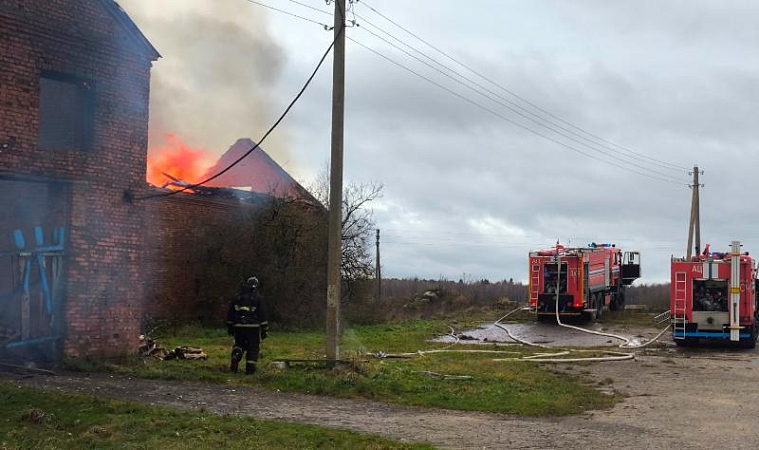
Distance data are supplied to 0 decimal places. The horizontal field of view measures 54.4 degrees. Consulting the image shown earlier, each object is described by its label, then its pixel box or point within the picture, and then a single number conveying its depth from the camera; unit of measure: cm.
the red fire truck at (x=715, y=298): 1962
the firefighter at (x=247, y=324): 1256
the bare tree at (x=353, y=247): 2714
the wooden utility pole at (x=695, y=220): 3441
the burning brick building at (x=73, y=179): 1238
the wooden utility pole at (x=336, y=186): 1279
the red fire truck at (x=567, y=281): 2612
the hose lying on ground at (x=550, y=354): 1616
